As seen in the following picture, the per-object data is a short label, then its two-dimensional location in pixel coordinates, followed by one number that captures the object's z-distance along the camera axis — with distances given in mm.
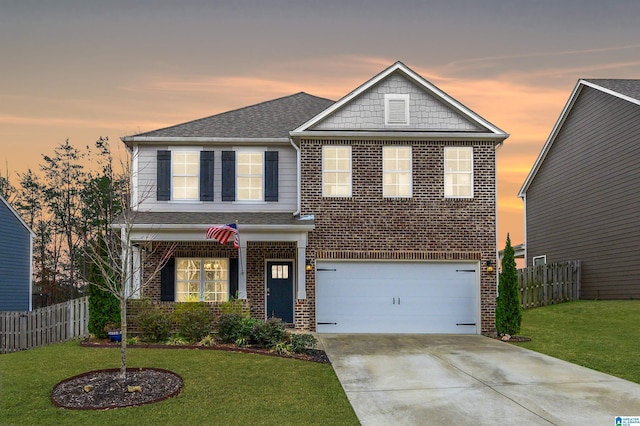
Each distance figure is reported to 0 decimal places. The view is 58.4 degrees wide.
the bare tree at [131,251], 13655
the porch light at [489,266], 16578
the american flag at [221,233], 15023
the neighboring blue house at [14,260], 23078
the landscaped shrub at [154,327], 13719
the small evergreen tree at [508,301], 15359
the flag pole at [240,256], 15841
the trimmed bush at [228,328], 13297
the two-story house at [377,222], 16484
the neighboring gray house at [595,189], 20797
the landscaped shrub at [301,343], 12383
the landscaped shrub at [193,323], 13656
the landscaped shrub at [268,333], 12812
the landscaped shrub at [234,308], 14625
